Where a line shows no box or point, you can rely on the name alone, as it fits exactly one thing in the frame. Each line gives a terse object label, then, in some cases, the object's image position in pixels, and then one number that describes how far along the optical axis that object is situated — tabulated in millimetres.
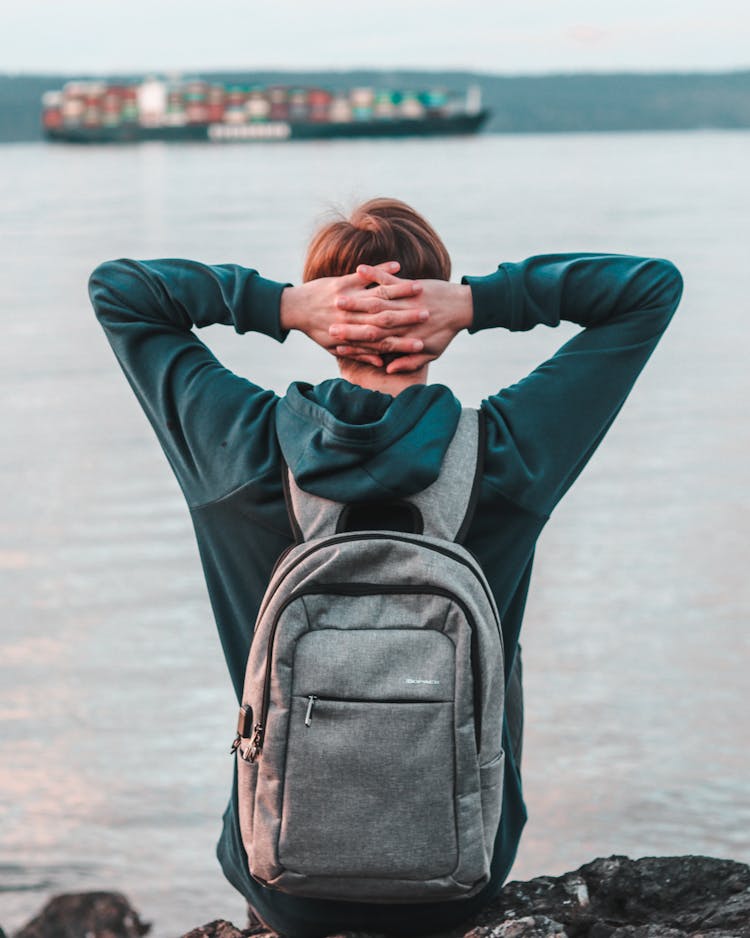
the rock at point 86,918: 4218
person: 2854
